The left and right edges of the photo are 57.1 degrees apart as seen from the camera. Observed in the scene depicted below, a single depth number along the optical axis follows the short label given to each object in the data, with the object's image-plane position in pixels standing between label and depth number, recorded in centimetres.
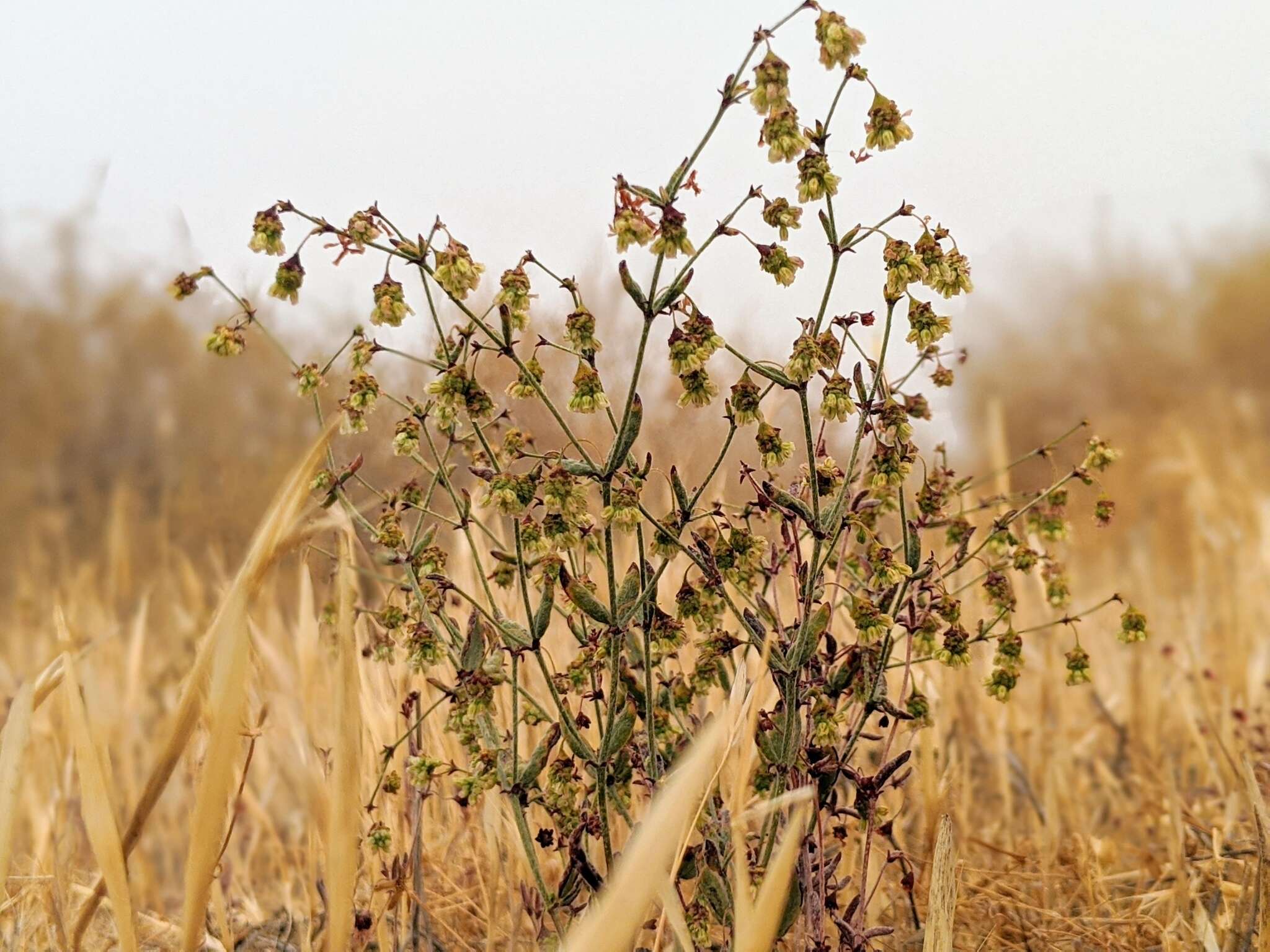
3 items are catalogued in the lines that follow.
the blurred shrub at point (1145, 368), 536
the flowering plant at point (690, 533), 73
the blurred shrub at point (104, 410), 365
